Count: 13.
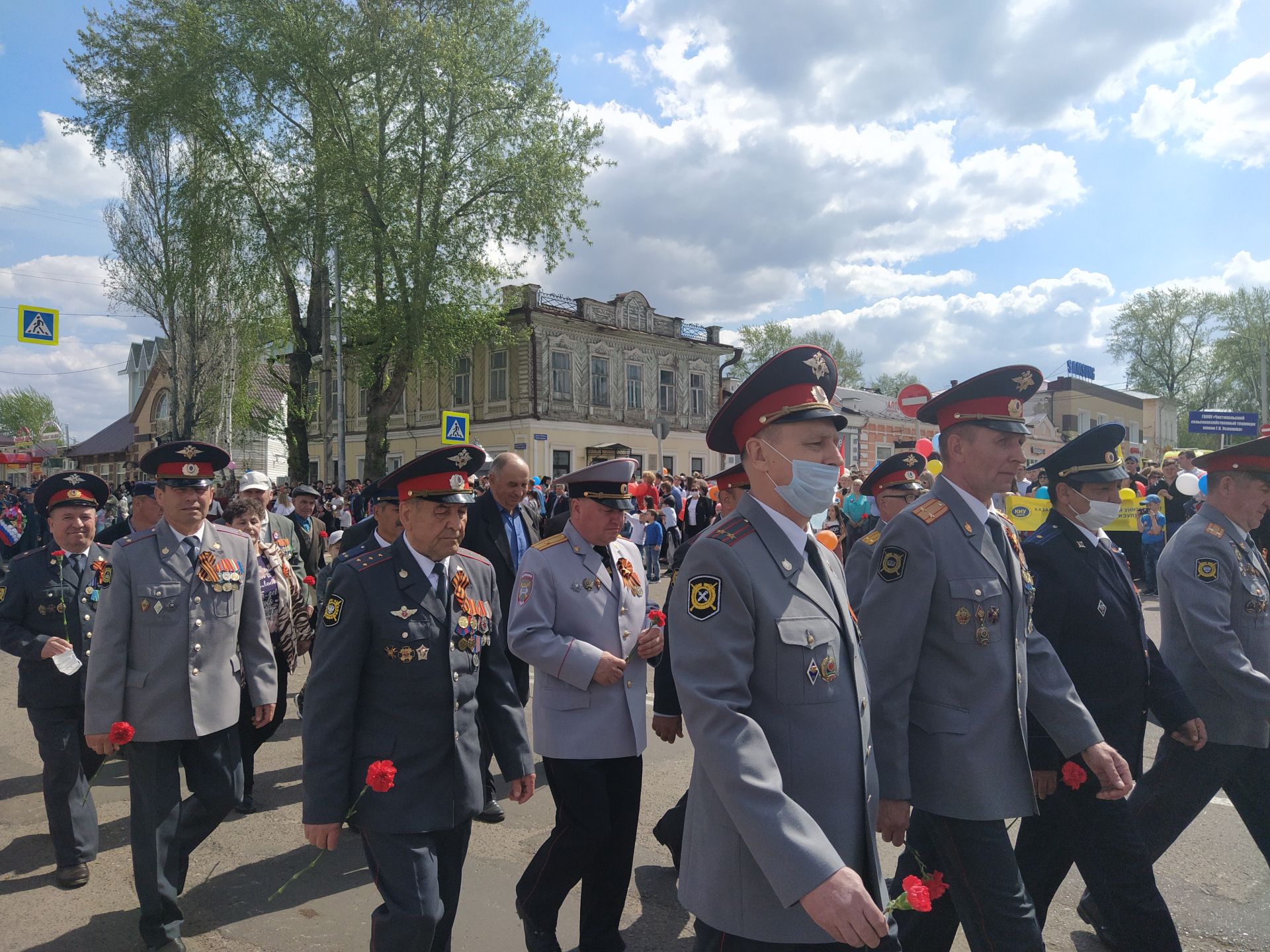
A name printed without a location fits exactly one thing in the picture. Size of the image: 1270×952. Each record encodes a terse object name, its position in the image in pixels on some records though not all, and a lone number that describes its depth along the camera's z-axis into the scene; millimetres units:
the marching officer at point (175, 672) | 3842
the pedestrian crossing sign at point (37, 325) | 15883
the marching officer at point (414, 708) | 2865
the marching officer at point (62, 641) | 4668
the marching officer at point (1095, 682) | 3090
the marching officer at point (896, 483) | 5879
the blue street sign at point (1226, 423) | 30359
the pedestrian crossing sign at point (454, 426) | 16203
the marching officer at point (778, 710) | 1919
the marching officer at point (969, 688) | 2670
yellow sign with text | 10516
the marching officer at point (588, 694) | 3498
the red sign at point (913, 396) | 11195
